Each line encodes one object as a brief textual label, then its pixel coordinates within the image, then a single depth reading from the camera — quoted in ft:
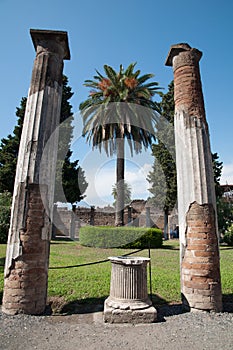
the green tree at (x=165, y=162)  59.21
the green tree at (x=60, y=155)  53.01
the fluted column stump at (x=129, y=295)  11.48
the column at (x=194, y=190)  12.84
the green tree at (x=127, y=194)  92.90
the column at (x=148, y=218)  59.00
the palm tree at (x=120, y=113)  45.60
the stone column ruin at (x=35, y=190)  12.06
